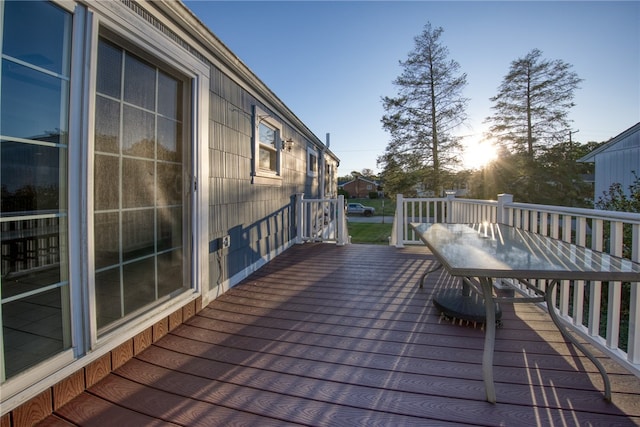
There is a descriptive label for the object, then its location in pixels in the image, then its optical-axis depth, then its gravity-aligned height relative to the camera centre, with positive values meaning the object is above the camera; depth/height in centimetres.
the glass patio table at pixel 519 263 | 132 -27
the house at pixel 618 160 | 880 +158
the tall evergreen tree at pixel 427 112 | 1362 +449
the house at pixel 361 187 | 4778 +296
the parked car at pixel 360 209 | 2767 -36
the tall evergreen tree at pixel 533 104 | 1441 +521
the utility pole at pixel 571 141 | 1464 +338
